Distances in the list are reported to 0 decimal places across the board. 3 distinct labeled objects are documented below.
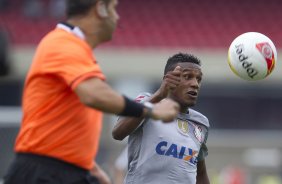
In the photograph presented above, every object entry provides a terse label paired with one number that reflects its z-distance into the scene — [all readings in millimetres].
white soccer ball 11859
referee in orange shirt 8469
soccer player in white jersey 11195
